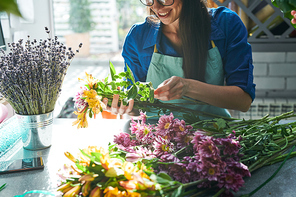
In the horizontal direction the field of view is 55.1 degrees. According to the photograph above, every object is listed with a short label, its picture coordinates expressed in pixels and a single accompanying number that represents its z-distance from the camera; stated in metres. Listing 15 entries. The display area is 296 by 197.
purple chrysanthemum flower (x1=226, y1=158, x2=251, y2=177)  0.59
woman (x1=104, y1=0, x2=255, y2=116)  1.18
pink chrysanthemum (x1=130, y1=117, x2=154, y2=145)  0.73
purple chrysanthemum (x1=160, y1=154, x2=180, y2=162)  0.60
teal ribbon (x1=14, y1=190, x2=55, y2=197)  0.65
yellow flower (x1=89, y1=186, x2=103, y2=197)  0.50
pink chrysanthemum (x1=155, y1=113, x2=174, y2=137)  0.70
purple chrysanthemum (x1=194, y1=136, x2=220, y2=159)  0.57
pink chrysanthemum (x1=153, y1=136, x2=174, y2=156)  0.64
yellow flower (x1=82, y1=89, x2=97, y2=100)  0.75
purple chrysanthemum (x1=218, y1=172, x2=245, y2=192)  0.57
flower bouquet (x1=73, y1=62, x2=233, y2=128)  0.76
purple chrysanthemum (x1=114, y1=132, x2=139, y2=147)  0.72
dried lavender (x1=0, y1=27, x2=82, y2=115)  0.83
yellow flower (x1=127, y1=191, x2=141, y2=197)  0.48
